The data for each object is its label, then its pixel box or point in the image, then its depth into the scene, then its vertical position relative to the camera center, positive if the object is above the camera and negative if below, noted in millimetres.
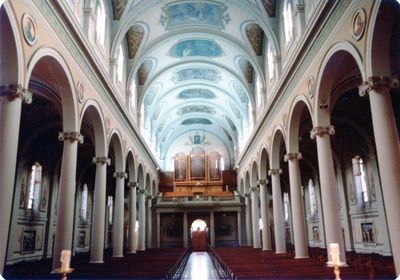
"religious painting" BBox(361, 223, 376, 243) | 18656 +289
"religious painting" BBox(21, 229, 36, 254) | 19320 +175
